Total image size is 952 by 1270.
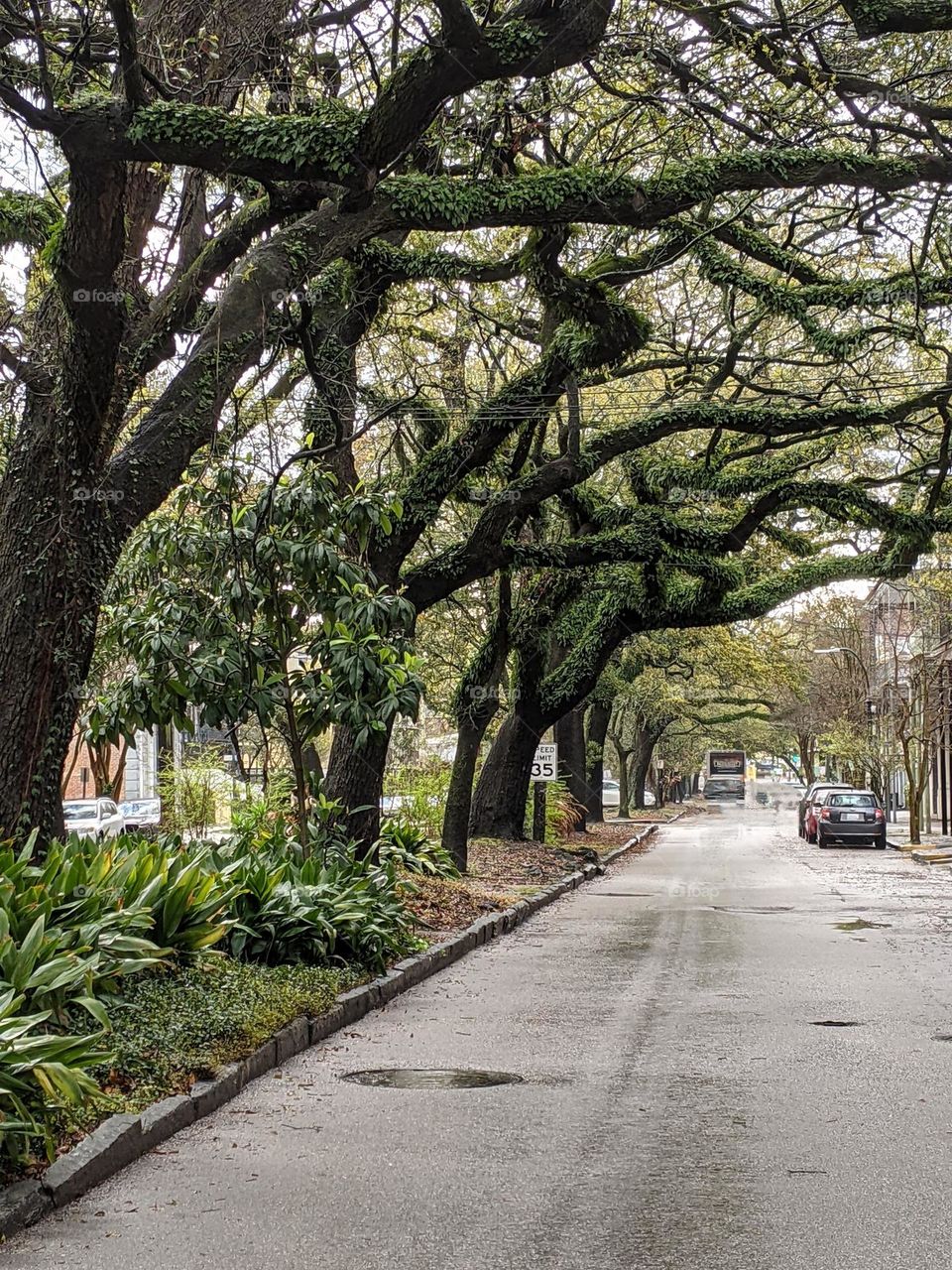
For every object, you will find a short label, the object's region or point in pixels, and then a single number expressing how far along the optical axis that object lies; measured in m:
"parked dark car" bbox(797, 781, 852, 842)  42.09
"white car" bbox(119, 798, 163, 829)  35.89
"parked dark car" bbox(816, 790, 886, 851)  39.28
